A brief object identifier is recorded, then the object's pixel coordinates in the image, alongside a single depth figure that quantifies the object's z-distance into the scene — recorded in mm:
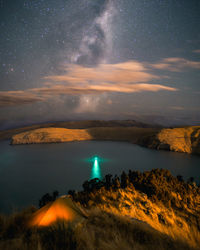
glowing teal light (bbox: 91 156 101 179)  56856
